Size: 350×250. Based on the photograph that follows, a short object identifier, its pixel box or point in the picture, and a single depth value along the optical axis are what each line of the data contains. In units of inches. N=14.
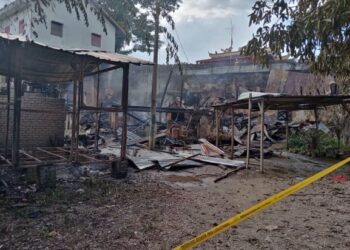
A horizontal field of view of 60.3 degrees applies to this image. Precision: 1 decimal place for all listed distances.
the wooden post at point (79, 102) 261.4
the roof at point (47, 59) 210.0
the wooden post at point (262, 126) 330.8
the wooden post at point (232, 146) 435.0
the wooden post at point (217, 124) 513.7
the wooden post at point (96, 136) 375.9
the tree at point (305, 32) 159.8
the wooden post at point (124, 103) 265.3
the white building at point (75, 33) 766.7
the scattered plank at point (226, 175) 298.2
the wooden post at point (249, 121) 342.9
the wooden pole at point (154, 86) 498.5
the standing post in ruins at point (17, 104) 213.5
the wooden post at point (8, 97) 280.2
